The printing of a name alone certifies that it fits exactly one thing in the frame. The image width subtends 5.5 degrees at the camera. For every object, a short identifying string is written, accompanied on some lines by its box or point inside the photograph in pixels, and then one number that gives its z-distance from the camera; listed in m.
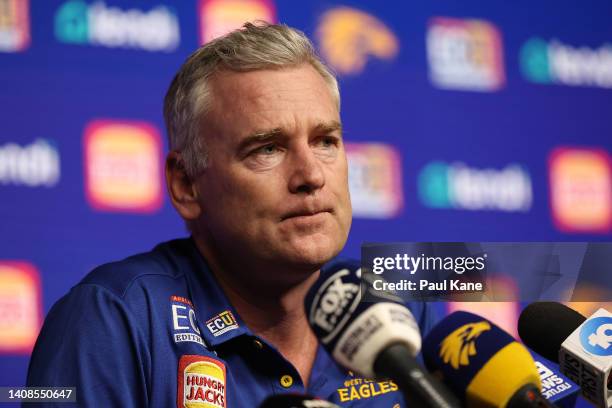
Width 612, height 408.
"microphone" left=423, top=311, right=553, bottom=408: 5.05
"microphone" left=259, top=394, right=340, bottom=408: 5.03
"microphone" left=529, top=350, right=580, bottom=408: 5.34
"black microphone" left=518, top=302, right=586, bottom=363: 5.14
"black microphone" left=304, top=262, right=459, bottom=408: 5.00
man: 5.31
